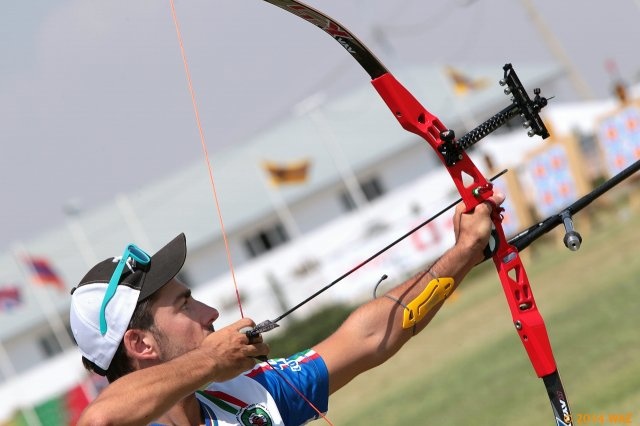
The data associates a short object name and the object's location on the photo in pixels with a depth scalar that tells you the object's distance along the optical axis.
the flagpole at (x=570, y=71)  39.34
